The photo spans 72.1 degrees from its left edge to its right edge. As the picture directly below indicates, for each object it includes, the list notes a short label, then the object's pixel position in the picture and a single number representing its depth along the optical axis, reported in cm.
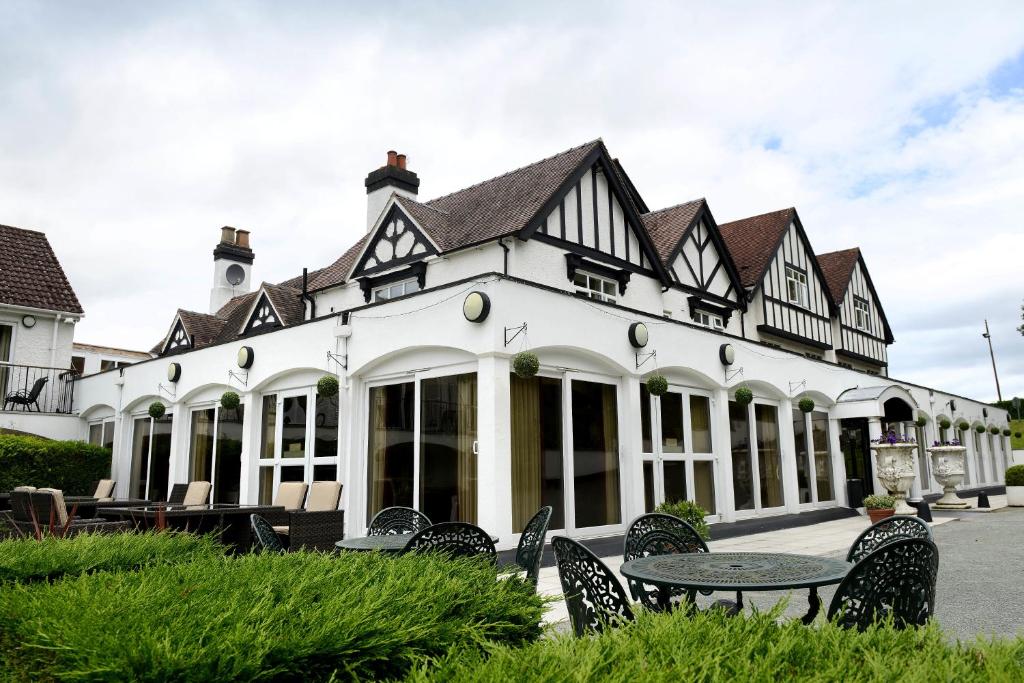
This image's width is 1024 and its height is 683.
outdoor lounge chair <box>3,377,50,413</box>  1655
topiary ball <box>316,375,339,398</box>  1030
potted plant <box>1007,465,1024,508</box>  1741
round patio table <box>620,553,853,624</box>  344
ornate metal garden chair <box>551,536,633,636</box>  320
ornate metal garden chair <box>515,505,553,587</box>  433
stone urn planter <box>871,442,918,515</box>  1381
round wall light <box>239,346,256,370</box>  1227
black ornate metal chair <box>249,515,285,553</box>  517
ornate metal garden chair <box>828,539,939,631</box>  320
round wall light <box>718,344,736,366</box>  1250
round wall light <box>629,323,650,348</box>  1054
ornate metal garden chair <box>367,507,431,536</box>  620
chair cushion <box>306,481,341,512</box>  917
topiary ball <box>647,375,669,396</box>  1045
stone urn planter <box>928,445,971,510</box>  1664
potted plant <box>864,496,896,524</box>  1240
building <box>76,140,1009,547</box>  923
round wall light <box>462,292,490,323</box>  862
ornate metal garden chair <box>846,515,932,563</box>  439
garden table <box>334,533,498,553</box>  504
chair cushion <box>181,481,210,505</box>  1081
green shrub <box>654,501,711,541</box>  962
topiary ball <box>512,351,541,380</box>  862
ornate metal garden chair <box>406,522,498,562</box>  409
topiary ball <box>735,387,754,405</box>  1232
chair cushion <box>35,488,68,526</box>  706
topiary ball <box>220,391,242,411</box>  1227
